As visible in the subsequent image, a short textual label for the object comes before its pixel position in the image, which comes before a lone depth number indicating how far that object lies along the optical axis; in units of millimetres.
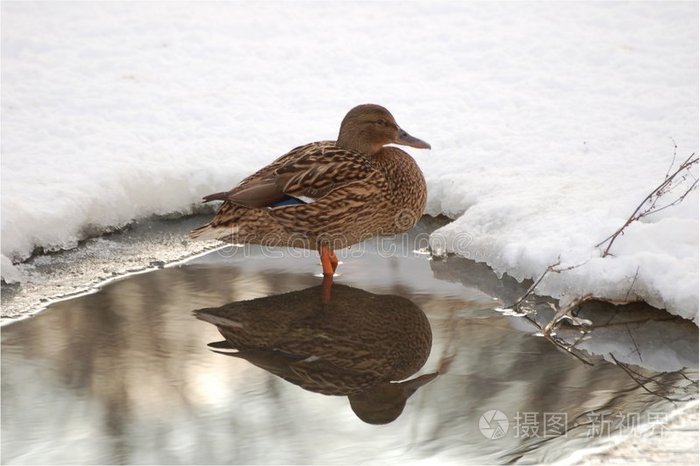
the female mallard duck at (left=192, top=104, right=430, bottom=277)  10070
